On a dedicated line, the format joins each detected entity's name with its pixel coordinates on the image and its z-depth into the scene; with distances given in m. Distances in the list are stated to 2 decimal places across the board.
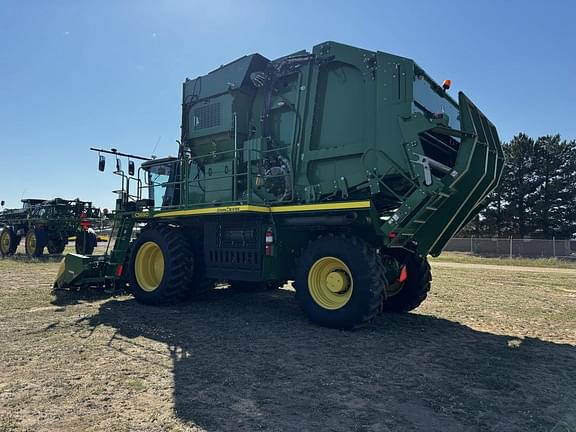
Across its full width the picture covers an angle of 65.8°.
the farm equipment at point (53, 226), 18.31
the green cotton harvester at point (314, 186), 6.15
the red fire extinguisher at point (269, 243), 7.22
